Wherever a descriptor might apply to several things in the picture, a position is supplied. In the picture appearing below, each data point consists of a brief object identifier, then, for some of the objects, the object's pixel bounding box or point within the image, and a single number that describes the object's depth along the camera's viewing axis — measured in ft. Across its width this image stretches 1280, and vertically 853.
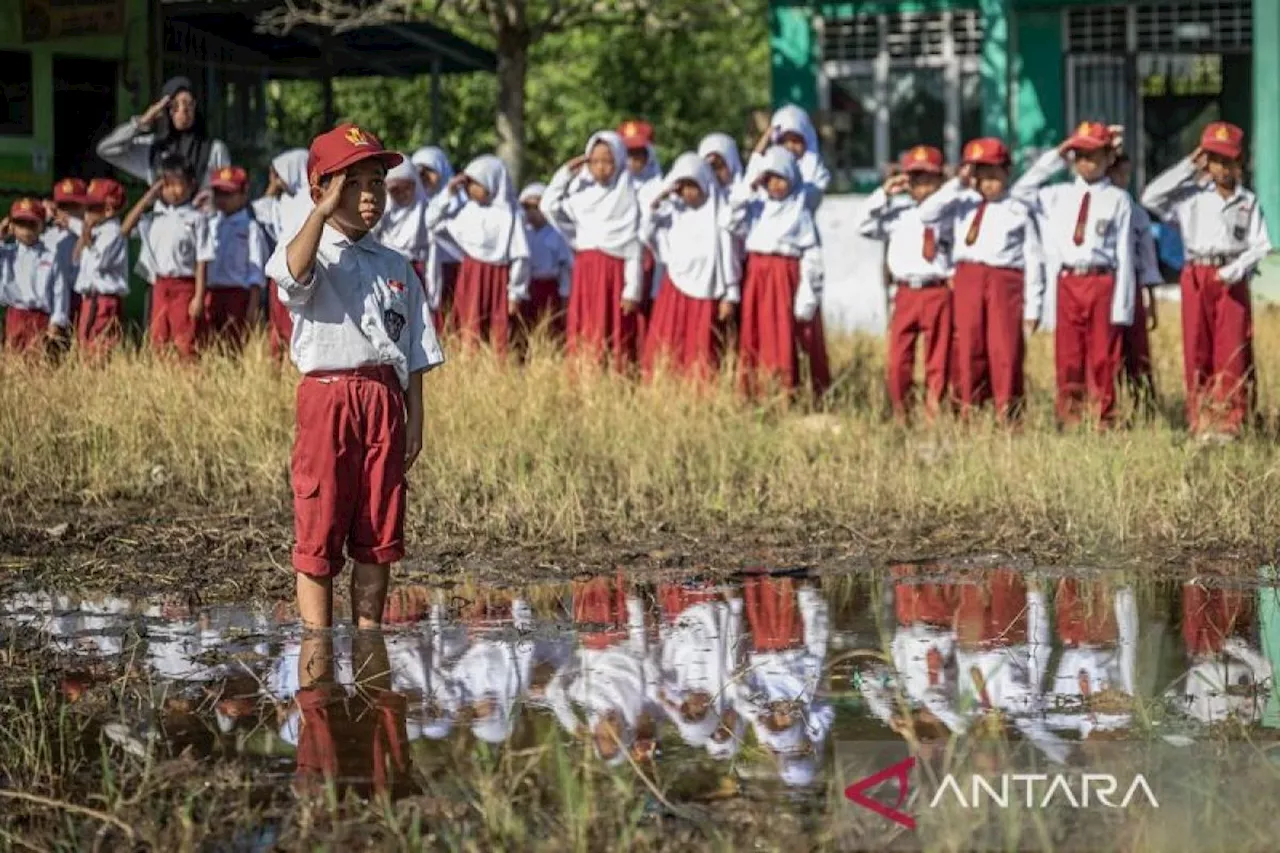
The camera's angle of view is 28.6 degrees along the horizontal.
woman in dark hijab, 55.42
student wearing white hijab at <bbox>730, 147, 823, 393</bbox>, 48.96
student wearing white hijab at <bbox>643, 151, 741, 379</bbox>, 49.88
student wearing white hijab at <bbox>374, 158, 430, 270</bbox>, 54.75
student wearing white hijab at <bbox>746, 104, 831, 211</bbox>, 49.93
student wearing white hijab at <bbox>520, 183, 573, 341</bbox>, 63.05
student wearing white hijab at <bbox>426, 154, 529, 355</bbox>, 56.49
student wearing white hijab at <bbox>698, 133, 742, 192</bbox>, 52.60
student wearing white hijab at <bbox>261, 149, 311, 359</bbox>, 52.60
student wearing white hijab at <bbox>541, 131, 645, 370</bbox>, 52.80
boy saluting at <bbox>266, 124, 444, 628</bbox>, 23.81
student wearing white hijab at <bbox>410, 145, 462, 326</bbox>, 56.70
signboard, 63.62
